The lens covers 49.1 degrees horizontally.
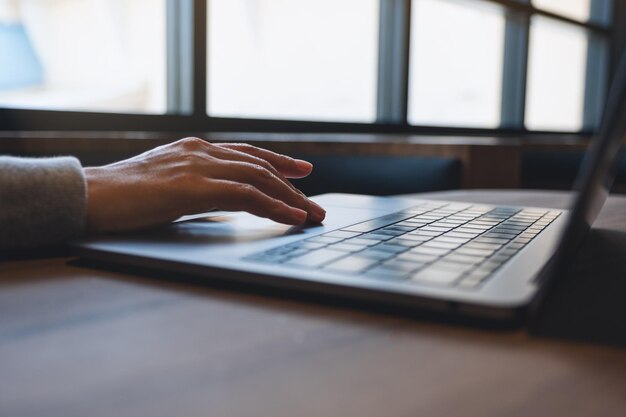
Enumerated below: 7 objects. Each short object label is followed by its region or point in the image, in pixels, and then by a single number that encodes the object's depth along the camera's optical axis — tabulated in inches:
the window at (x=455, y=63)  143.6
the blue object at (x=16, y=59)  78.0
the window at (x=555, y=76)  182.9
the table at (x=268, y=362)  12.7
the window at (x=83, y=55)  79.2
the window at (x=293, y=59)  103.4
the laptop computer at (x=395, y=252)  16.8
